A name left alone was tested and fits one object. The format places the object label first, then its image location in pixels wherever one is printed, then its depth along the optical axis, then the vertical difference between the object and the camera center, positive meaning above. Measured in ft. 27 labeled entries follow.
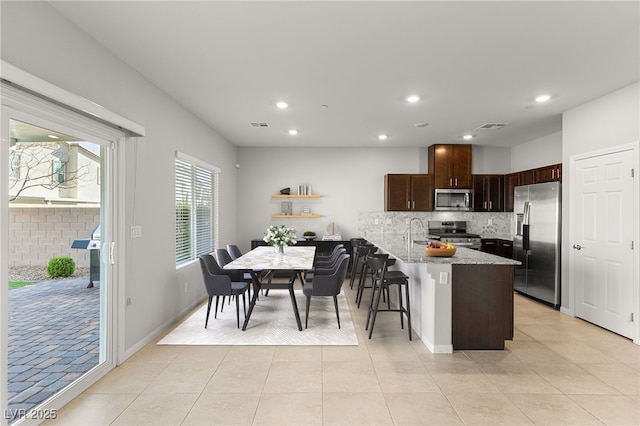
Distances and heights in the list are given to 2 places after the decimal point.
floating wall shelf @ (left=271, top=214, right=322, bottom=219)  22.32 -0.24
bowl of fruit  11.20 -1.31
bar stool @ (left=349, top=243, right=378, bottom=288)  16.44 -2.02
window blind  14.44 +0.16
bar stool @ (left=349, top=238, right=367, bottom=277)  20.46 -1.87
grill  8.71 -1.10
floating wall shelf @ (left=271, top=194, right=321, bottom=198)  22.17 +1.12
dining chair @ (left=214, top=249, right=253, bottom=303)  14.55 -2.65
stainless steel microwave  21.33 +0.83
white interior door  11.71 -1.03
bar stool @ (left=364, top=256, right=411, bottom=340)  11.53 -2.32
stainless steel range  20.27 -1.38
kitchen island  10.62 -2.86
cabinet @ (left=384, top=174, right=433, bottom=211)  21.45 +1.36
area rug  11.25 -4.42
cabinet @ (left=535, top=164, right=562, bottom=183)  15.64 +1.98
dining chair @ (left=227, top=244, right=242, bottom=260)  17.08 -2.08
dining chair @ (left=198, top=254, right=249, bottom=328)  12.29 -2.72
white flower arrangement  15.02 -1.14
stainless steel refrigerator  15.08 -1.40
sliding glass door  6.44 -1.10
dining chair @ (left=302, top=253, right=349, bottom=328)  12.39 -2.72
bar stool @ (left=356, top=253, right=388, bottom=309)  15.49 -3.61
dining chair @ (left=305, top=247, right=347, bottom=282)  14.58 -2.58
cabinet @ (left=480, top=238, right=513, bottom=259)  19.17 -2.08
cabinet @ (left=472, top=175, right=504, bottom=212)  21.36 +1.23
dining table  11.79 -1.96
